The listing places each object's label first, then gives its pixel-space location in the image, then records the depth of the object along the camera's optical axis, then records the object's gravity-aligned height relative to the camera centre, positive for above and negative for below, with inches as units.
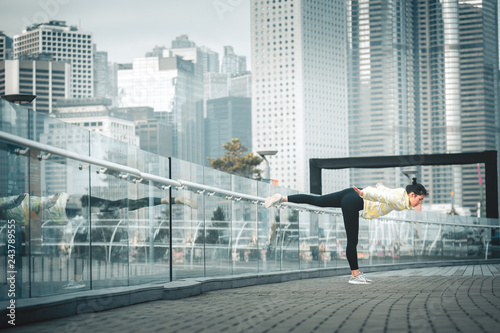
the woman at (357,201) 436.4 +0.3
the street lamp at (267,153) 1257.0 +79.9
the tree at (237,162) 3567.9 +189.8
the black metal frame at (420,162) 1193.4 +60.9
